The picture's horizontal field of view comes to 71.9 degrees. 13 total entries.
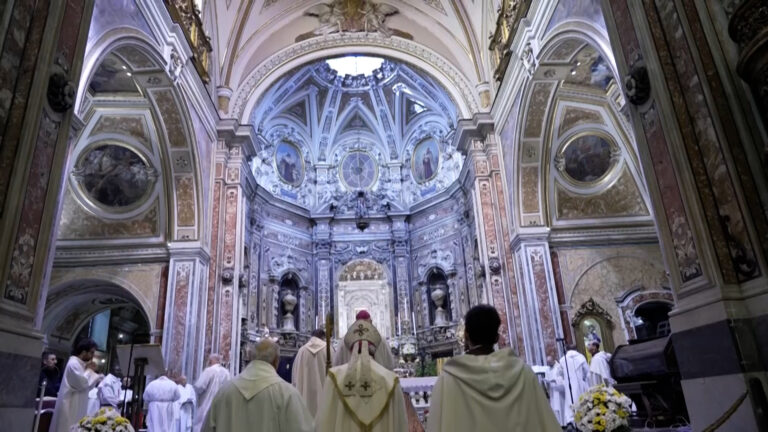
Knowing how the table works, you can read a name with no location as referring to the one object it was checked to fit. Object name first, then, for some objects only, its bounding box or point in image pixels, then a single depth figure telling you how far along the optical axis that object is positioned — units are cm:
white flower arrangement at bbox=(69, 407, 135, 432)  509
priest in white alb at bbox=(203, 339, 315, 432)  369
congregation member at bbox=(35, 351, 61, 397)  844
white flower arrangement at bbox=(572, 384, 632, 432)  465
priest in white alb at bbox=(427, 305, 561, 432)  270
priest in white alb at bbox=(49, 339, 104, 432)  641
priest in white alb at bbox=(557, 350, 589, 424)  938
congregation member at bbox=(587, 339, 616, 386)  855
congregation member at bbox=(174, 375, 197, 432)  968
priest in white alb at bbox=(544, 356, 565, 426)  990
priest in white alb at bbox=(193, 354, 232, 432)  954
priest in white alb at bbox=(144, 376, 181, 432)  879
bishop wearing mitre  397
